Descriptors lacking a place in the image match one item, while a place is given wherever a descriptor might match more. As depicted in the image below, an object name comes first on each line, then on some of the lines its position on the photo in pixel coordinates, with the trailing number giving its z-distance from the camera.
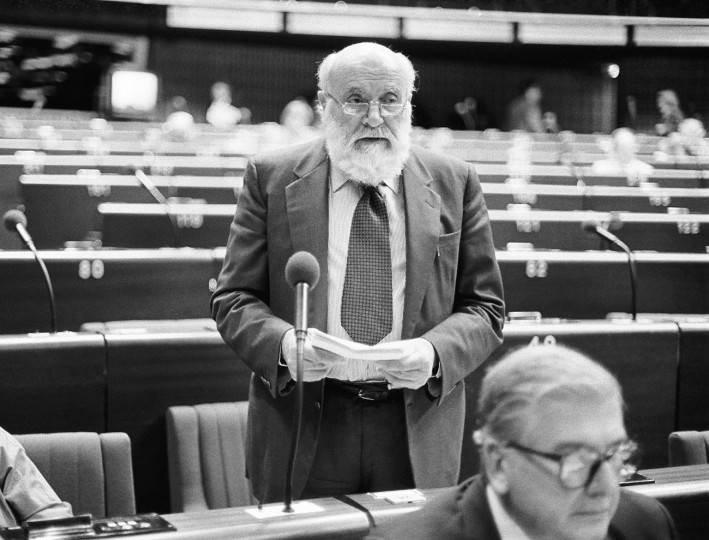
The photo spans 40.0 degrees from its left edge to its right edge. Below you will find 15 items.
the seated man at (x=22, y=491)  1.71
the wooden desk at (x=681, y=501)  1.53
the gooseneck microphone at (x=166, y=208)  4.54
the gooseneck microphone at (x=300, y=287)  1.41
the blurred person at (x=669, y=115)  10.30
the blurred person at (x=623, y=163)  7.77
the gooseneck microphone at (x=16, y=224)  2.97
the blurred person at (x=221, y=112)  10.55
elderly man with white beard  1.76
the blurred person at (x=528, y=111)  11.44
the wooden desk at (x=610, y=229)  5.62
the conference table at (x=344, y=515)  1.38
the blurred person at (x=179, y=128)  8.27
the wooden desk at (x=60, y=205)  5.53
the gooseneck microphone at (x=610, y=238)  3.16
